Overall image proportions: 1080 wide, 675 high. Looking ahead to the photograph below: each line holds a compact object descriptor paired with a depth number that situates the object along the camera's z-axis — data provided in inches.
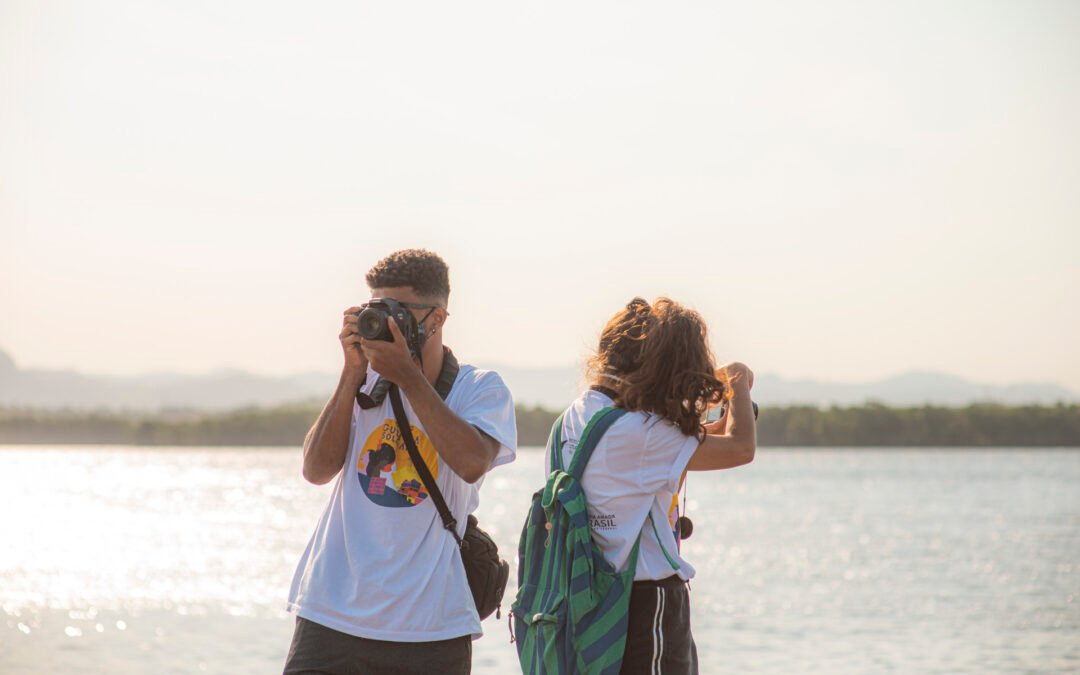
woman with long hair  265.7
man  262.5
